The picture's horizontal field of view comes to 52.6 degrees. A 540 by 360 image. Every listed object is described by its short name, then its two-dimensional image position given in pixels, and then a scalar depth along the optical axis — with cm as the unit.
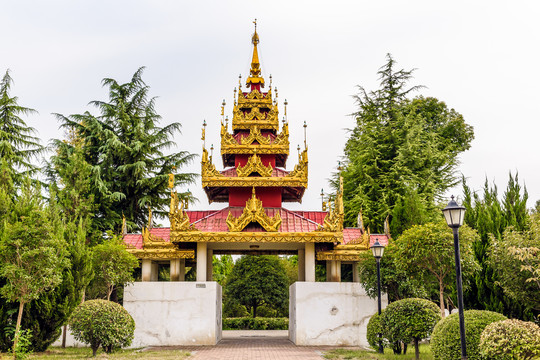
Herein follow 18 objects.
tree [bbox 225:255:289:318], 3500
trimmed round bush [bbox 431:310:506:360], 1031
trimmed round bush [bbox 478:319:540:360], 902
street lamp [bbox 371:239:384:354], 1553
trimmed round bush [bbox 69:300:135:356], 1458
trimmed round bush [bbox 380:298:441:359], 1355
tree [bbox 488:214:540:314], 1383
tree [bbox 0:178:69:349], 1385
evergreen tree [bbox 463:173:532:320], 1854
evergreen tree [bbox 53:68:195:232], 2734
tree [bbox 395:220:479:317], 1621
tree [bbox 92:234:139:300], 1886
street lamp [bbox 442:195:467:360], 970
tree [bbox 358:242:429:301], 1866
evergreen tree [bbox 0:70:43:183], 2559
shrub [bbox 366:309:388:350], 1475
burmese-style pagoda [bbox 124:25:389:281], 1978
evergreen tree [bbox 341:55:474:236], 2956
